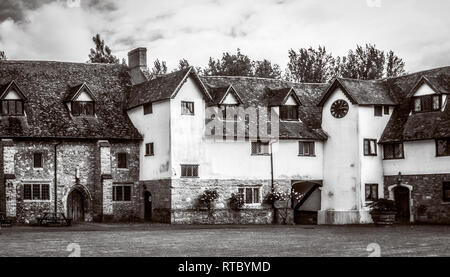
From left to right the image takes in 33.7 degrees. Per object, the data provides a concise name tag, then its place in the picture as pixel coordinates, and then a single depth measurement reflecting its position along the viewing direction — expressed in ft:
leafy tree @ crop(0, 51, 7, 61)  206.07
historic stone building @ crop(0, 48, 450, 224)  158.71
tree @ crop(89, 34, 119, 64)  226.38
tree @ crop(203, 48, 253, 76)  231.30
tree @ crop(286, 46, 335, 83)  233.35
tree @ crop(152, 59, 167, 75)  248.97
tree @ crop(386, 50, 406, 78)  226.79
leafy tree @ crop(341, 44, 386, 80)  222.69
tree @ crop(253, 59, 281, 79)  242.31
